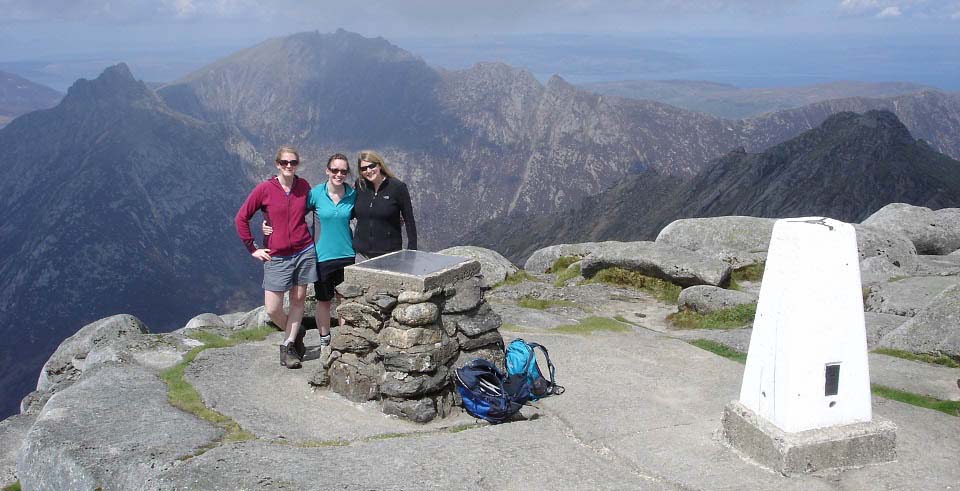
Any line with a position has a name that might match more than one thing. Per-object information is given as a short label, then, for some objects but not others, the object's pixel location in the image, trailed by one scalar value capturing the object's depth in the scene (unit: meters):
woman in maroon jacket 13.23
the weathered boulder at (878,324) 18.69
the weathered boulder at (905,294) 21.53
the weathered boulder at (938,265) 28.25
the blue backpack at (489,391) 11.95
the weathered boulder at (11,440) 14.43
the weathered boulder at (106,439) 10.09
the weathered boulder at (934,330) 16.88
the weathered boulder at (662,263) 25.23
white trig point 9.66
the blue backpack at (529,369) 12.89
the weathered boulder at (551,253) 32.50
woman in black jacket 13.70
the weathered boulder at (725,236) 29.96
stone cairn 12.16
